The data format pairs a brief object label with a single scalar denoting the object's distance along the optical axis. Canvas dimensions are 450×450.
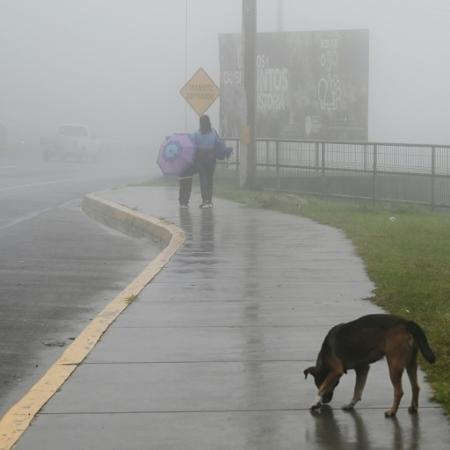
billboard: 38.16
